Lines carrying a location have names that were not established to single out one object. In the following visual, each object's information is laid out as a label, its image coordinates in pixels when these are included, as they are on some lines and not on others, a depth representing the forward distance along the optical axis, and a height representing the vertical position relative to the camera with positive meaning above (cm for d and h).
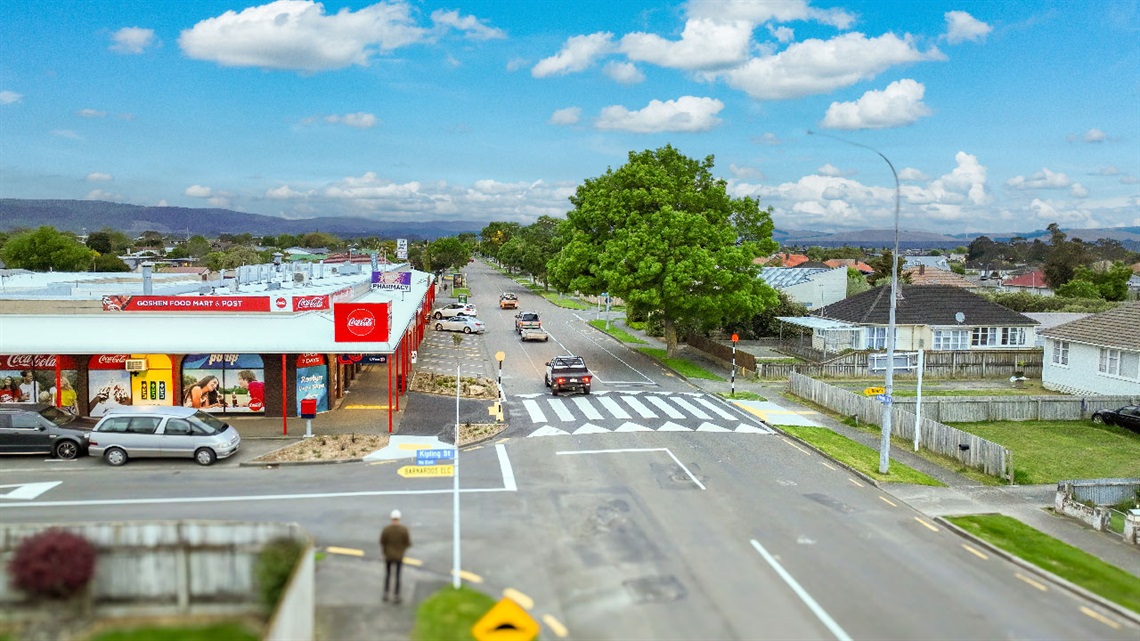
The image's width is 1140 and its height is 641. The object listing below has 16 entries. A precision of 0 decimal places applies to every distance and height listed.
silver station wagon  2128 -506
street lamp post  2203 -395
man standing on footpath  1287 -472
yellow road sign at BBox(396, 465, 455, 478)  2105 -583
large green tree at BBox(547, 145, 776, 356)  4138 +65
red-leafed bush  983 -396
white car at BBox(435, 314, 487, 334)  5844 -532
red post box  2469 -492
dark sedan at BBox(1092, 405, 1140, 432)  3055 -598
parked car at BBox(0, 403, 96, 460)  2183 -518
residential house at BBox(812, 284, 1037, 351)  4894 -400
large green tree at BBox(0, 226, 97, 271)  10125 -95
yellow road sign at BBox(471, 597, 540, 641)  1172 -549
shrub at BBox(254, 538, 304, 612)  1025 -417
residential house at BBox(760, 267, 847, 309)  6919 -259
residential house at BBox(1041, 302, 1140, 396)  3550 -435
